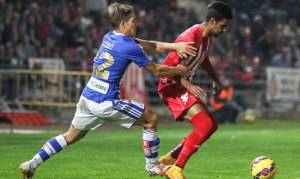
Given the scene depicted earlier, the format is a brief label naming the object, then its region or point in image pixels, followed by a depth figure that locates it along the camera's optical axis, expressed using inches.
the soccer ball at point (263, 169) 617.7
